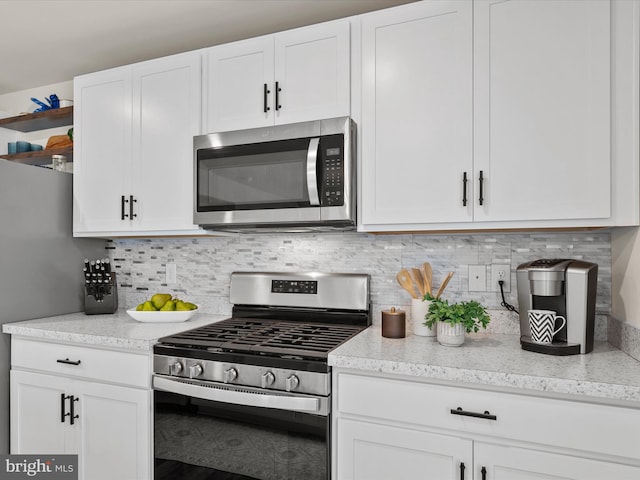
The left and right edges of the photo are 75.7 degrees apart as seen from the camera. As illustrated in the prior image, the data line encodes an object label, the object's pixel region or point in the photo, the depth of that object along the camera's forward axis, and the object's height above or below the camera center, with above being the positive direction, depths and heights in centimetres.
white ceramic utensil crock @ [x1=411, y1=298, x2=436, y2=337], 174 -34
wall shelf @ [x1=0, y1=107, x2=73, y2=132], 273 +81
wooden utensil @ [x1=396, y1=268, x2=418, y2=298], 183 -19
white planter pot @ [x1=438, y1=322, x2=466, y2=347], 154 -36
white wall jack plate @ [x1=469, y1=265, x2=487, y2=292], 185 -18
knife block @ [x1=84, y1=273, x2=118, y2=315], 234 -36
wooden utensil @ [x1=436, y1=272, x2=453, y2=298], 180 -20
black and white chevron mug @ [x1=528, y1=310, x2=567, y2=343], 143 -30
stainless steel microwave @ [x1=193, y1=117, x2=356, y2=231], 173 +27
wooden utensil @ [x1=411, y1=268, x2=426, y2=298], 186 -18
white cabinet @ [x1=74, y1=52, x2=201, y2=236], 207 +49
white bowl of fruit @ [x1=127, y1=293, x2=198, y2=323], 210 -38
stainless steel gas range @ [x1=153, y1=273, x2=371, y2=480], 144 -61
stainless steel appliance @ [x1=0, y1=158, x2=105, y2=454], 206 -8
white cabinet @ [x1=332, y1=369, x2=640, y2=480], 115 -60
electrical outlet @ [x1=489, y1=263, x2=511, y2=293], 182 -16
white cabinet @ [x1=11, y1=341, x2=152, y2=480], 175 -81
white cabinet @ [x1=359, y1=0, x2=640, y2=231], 141 +46
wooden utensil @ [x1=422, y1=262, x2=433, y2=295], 185 -16
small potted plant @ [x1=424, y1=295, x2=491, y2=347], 153 -30
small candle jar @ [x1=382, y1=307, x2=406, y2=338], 171 -36
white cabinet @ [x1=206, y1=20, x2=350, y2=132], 179 +73
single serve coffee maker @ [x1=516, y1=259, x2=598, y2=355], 141 -21
